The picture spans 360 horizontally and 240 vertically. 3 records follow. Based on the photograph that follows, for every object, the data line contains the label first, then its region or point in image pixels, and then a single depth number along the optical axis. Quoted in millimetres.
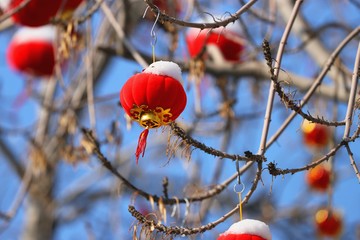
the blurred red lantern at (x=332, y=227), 6164
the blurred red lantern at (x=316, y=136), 5938
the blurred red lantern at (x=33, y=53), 5966
